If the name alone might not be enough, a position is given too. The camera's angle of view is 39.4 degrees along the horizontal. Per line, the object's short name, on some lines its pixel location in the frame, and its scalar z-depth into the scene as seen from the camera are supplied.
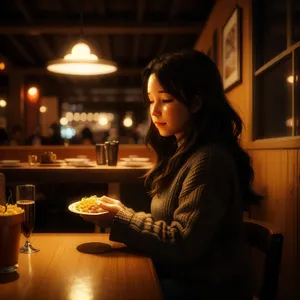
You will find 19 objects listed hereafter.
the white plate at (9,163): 3.58
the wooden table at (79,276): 1.06
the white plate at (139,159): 3.79
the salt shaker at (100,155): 3.68
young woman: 1.28
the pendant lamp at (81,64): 3.67
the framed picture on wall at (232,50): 3.69
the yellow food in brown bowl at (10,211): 1.22
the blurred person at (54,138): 9.41
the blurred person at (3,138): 9.29
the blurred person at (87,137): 8.40
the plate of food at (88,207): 1.46
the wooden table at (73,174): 3.38
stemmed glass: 1.45
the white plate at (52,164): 3.68
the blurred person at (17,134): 9.04
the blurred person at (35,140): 8.90
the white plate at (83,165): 3.53
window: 2.38
